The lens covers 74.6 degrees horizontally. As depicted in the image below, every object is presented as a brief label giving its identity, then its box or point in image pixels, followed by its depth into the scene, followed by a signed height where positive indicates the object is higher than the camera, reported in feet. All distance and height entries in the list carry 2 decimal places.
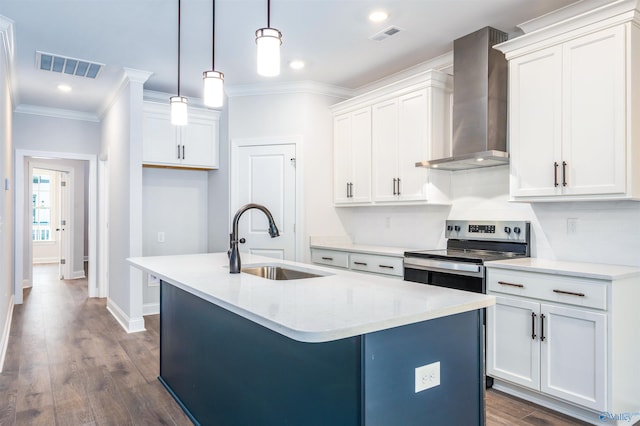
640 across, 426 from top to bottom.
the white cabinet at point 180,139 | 15.15 +2.74
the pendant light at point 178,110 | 8.34 +2.04
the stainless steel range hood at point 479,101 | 10.33 +2.82
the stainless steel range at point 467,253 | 9.64 -1.03
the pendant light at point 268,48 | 6.03 +2.36
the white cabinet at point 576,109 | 7.88 +2.13
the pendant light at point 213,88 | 7.14 +2.12
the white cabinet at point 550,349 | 7.63 -2.70
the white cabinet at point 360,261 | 11.87 -1.52
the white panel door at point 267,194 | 14.93 +0.67
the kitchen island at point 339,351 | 4.41 -1.72
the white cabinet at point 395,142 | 11.93 +2.19
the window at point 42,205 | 32.91 +0.54
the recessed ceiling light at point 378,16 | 9.77 +4.67
